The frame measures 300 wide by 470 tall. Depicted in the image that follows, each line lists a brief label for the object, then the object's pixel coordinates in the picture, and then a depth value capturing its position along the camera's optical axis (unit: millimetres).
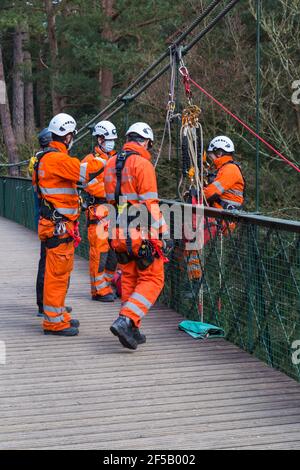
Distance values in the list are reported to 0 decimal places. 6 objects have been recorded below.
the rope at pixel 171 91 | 9968
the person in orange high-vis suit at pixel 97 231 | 10573
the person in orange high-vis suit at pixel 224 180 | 10841
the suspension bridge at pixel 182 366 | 5889
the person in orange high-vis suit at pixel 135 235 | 8020
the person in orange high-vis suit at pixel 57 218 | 8630
